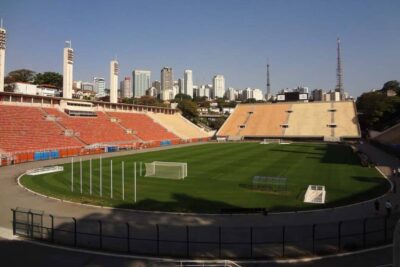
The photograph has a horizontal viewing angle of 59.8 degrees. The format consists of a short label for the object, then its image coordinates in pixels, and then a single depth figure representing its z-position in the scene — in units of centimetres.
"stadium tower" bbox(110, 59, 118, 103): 8700
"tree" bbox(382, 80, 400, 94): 13689
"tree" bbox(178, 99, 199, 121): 12319
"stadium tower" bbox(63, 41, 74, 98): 7144
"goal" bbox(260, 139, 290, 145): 8390
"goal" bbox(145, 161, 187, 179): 3500
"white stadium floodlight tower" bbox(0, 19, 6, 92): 5774
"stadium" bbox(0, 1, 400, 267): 1546
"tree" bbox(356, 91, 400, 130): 10038
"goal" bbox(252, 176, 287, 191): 2939
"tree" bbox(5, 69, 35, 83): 12714
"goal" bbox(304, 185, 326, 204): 2475
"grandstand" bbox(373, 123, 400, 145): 7213
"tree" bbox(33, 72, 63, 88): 12706
